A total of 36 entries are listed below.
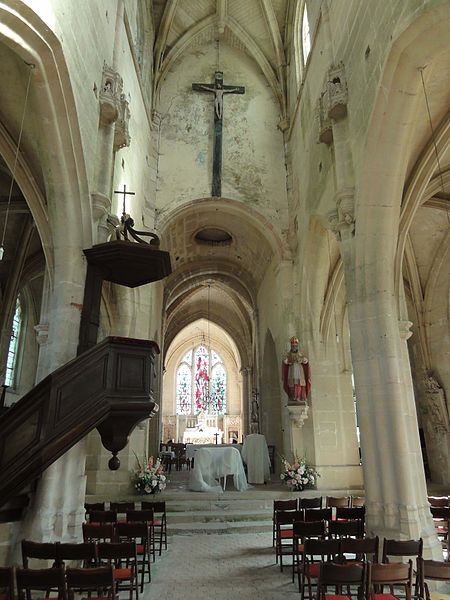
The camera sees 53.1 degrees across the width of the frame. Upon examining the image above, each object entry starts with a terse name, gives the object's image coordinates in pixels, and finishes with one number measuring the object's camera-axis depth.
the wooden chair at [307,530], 5.97
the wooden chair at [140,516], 6.98
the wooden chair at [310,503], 7.69
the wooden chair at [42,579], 3.78
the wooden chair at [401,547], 4.98
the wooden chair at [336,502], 8.09
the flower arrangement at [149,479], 11.32
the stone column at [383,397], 6.78
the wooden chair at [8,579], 3.67
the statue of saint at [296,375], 12.33
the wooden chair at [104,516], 6.83
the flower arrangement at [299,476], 11.63
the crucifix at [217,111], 15.44
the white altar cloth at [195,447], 12.82
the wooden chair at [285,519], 6.73
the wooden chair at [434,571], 4.00
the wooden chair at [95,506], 7.80
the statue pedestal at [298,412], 12.39
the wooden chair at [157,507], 7.85
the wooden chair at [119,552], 4.77
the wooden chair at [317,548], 4.90
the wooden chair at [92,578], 3.84
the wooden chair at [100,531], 5.78
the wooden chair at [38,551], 4.59
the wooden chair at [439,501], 8.34
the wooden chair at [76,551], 4.56
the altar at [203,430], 30.62
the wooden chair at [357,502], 8.74
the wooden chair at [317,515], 6.82
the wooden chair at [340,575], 4.00
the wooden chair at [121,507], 7.57
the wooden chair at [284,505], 7.67
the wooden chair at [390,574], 4.07
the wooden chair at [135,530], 5.89
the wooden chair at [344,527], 6.02
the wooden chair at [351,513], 7.21
